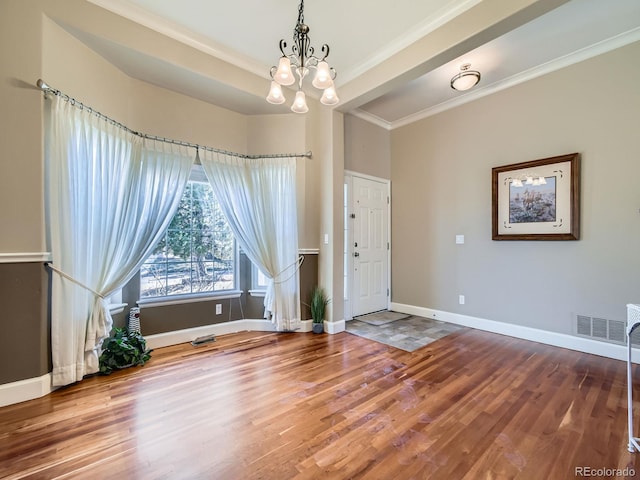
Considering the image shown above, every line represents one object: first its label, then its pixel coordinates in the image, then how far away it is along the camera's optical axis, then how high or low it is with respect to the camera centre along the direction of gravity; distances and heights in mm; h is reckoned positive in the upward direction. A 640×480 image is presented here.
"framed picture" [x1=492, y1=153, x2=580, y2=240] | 2979 +441
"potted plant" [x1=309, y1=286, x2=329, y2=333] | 3572 -921
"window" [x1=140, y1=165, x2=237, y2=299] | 3148 -163
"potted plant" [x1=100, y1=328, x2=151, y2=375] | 2500 -1050
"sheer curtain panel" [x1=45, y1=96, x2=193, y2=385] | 2164 +201
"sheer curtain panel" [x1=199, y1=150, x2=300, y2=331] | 3418 +189
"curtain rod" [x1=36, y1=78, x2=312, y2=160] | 2093 +1096
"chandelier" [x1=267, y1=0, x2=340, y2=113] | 1952 +1158
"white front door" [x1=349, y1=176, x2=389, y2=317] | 4215 -121
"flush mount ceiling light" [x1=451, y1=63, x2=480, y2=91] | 3033 +1765
